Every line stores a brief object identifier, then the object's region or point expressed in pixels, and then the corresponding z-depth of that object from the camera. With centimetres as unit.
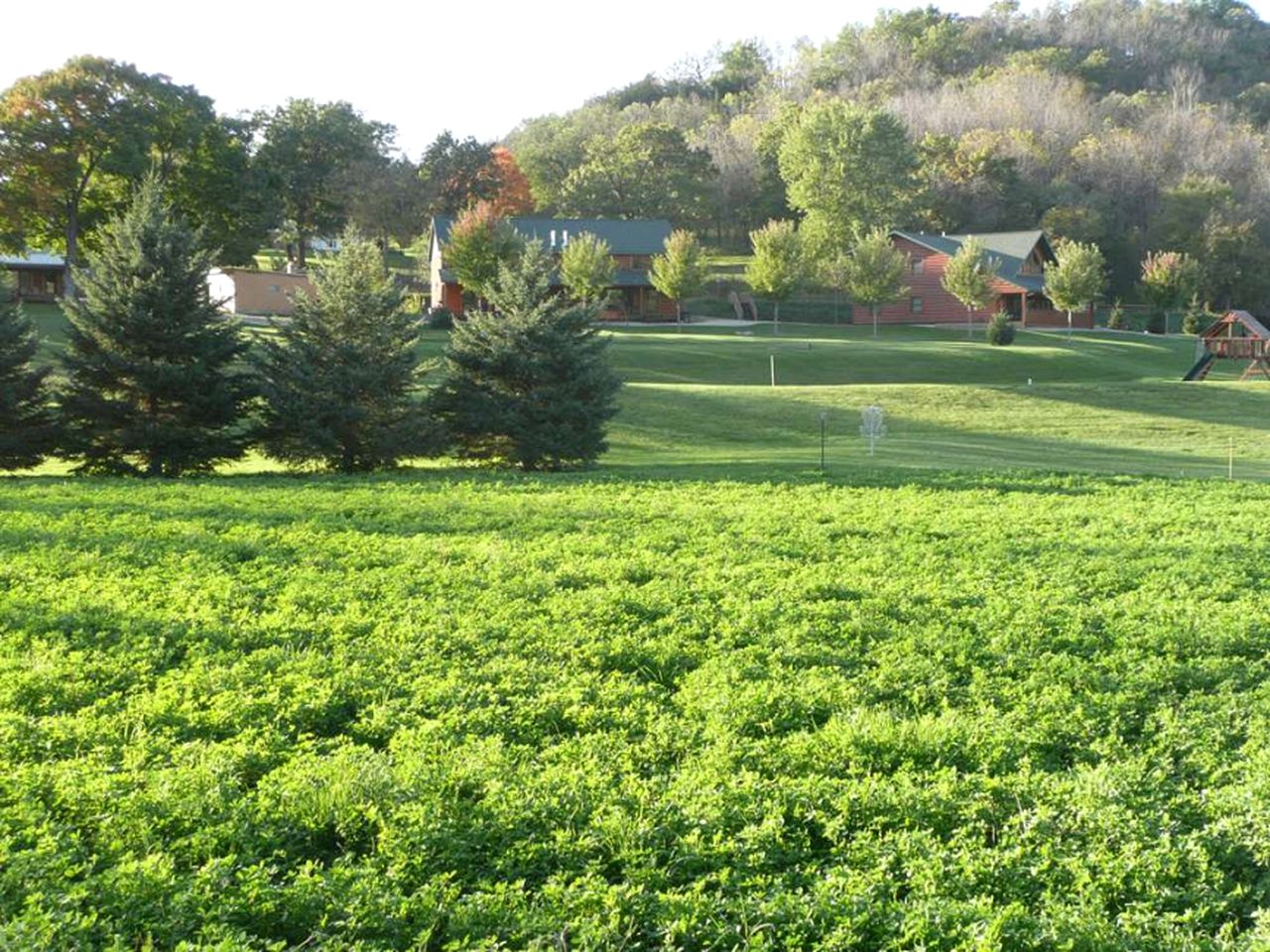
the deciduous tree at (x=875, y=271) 5550
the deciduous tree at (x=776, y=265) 5503
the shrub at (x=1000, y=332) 5047
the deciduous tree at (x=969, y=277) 5475
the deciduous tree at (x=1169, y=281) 6366
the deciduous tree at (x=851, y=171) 7000
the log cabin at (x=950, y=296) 6469
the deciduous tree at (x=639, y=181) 7700
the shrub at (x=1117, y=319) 6450
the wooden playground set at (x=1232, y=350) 4241
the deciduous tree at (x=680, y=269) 5478
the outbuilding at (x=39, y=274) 6031
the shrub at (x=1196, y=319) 6150
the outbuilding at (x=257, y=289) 5653
